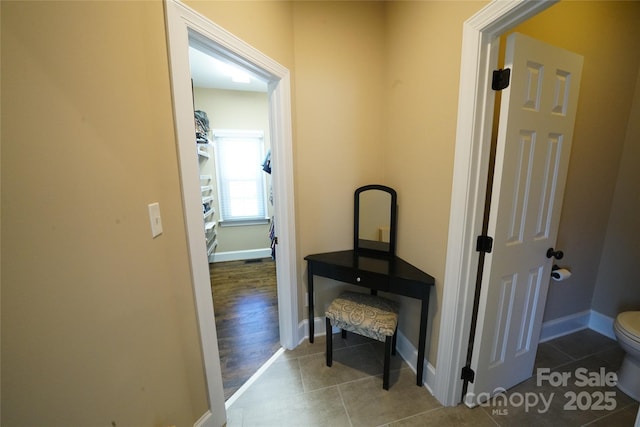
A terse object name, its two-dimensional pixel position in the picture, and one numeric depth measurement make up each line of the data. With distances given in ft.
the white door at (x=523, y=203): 3.75
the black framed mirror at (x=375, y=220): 6.09
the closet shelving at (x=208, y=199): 11.41
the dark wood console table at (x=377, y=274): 4.92
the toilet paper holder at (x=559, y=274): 5.37
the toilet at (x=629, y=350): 4.58
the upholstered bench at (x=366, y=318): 5.01
